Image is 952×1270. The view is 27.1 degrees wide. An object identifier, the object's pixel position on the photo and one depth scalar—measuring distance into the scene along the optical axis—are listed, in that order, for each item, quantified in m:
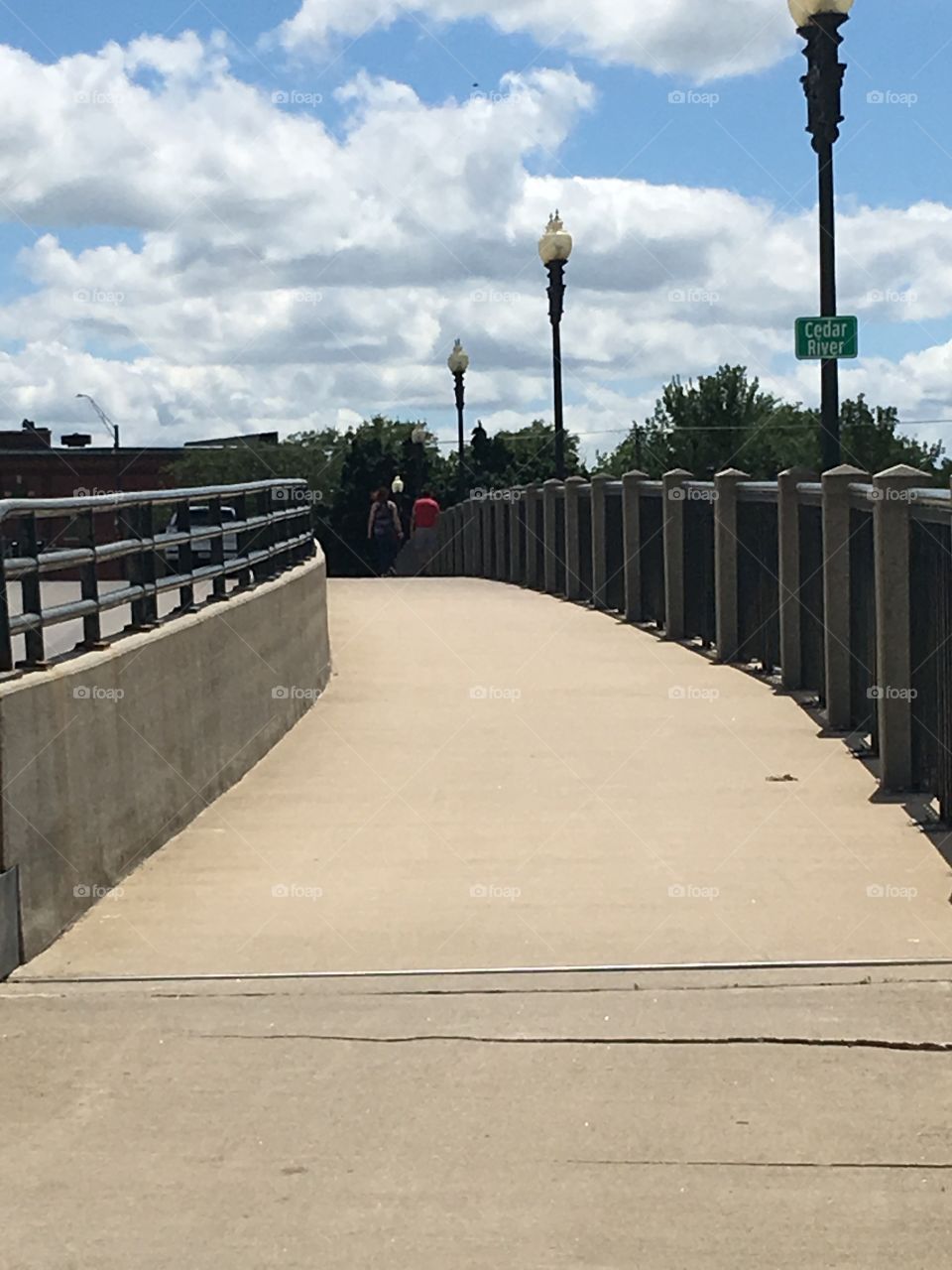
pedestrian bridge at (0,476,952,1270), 4.92
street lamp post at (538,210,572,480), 27.67
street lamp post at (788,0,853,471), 14.63
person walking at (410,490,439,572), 40.38
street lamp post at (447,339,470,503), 48.44
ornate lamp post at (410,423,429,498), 54.66
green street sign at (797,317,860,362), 14.70
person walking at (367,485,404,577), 36.88
